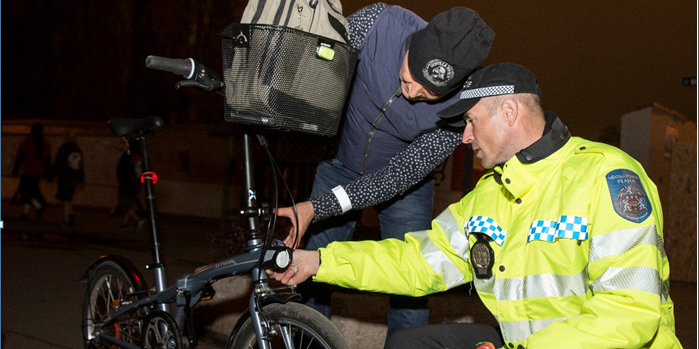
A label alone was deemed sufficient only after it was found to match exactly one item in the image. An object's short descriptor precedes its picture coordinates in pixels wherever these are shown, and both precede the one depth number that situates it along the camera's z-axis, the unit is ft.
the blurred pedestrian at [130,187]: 42.83
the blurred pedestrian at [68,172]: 43.21
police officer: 6.56
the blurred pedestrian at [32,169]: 45.68
